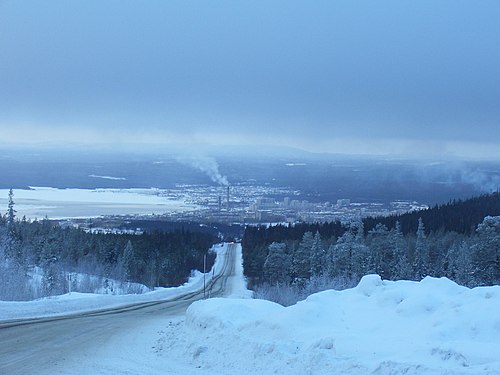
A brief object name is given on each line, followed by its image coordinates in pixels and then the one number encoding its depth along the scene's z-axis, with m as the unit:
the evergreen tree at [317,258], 67.25
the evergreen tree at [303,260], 70.81
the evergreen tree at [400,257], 57.50
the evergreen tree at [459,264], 49.68
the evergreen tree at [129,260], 76.21
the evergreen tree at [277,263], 74.31
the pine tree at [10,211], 67.31
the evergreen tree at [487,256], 50.34
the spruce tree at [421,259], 60.28
